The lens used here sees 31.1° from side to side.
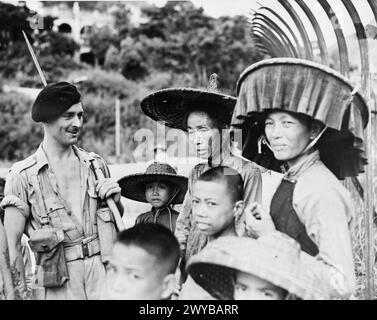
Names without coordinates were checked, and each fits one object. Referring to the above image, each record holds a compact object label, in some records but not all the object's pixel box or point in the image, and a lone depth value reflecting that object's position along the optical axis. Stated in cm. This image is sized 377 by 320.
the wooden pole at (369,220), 452
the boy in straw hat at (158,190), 468
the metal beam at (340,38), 461
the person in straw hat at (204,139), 447
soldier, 444
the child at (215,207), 424
